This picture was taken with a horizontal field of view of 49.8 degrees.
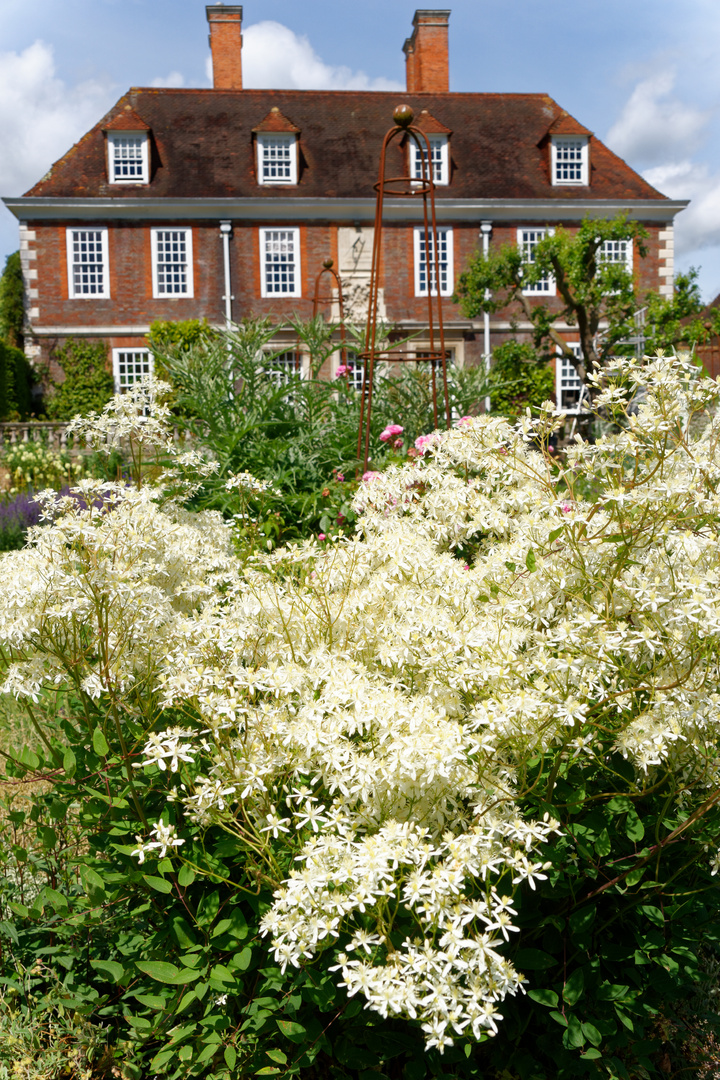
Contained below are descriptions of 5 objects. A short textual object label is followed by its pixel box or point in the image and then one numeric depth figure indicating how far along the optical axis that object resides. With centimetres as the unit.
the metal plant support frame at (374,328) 433
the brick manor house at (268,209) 1975
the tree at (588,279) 1362
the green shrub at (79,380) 1959
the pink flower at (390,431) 483
